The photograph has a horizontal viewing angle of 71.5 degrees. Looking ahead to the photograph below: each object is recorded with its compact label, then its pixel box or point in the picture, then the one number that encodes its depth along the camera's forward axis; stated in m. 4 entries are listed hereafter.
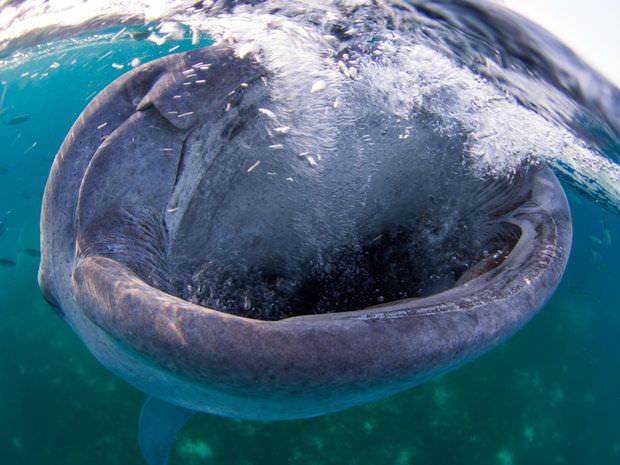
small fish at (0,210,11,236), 11.19
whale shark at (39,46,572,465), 0.99
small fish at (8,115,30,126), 11.24
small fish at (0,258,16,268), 10.00
